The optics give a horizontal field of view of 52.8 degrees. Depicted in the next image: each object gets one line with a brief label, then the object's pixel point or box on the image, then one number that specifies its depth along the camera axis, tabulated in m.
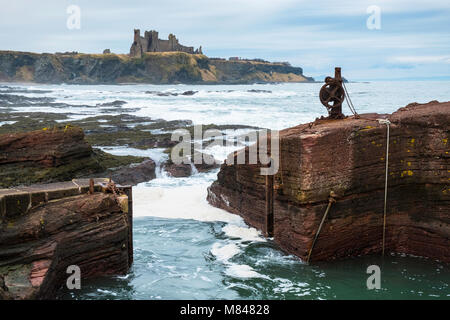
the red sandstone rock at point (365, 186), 8.84
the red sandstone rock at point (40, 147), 14.67
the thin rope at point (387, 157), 9.28
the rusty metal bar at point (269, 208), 10.44
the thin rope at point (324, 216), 8.88
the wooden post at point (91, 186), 8.71
